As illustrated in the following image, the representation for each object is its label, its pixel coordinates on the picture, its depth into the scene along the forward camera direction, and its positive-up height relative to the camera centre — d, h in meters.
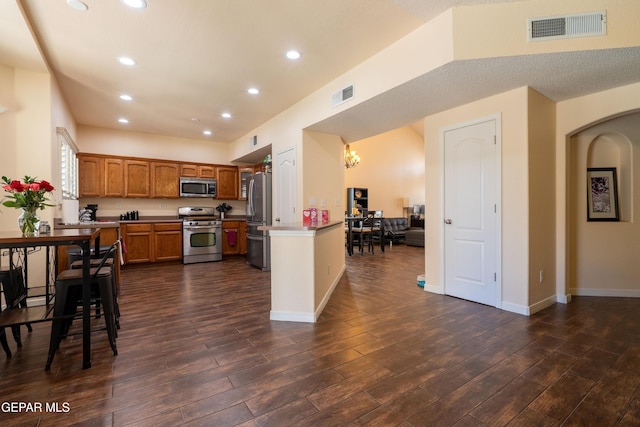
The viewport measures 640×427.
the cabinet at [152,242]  5.70 -0.53
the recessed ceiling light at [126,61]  3.24 +1.71
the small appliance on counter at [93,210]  5.72 +0.10
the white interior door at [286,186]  4.72 +0.46
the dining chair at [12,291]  2.21 -0.63
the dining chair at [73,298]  2.07 -0.62
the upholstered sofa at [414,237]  8.52 -0.71
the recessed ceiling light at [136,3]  2.36 +1.69
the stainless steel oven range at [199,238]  6.05 -0.50
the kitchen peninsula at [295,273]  2.93 -0.59
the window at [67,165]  4.08 +0.77
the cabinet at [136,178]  6.06 +0.75
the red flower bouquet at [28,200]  2.24 +0.12
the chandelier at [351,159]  7.23 +1.40
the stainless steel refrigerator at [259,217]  5.34 -0.06
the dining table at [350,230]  7.06 -0.40
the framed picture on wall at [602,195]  3.76 +0.22
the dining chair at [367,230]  7.38 -0.41
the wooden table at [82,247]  1.93 -0.23
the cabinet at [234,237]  6.62 -0.52
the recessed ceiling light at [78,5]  2.36 +1.69
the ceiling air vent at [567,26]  2.32 +1.47
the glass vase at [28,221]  2.28 -0.04
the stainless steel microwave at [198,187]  6.57 +0.62
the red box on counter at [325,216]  3.95 -0.03
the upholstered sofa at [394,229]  9.25 -0.51
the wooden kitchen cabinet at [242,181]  7.25 +0.81
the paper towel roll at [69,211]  4.06 +0.05
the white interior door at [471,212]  3.34 +0.01
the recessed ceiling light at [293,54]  3.12 +1.70
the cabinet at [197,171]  6.64 +1.00
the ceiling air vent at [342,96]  3.50 +1.43
